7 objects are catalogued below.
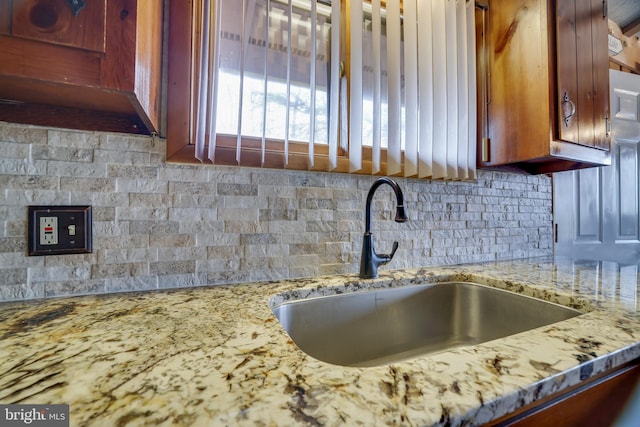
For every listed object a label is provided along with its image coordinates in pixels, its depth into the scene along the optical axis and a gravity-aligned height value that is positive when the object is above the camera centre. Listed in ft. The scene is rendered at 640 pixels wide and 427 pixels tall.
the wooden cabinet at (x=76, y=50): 1.39 +0.95
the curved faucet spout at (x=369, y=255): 2.93 -0.41
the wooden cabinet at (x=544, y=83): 3.34 +1.86
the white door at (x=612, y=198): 5.08 +0.43
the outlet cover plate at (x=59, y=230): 2.14 -0.11
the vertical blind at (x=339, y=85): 2.68 +1.55
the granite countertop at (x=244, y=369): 0.92 -0.67
